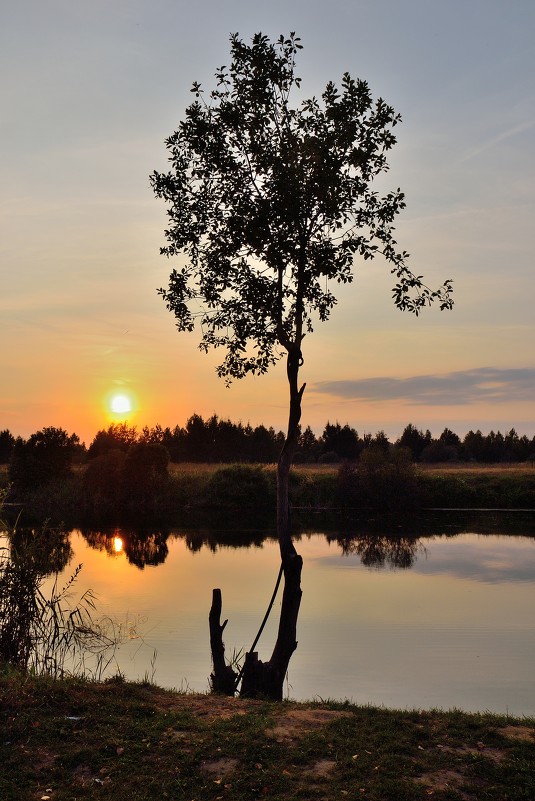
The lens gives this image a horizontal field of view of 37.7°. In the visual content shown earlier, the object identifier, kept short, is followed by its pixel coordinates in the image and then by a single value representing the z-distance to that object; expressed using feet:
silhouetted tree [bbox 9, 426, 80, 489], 150.30
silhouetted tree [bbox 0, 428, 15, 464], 341.41
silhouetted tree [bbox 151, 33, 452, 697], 41.04
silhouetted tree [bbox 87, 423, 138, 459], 188.70
